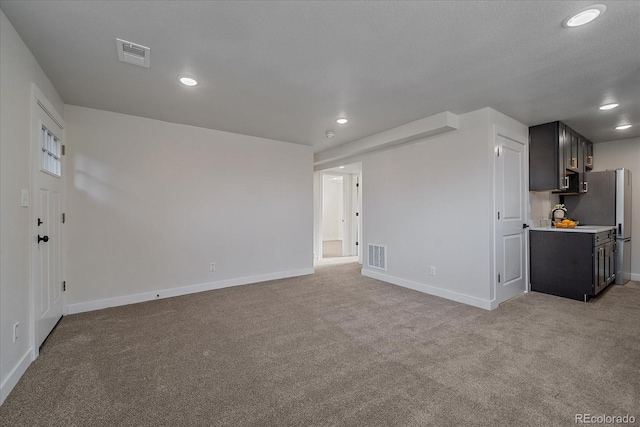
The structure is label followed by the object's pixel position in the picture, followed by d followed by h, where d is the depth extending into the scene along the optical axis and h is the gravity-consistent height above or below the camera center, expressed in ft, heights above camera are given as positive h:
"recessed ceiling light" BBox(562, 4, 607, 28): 5.72 +4.08
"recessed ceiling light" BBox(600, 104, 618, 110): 10.96 +4.10
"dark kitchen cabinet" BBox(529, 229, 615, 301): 11.96 -2.23
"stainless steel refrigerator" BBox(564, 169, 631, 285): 14.74 +0.29
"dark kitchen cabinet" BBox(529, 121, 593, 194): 12.94 +2.66
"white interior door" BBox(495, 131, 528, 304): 11.82 -0.19
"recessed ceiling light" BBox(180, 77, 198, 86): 8.73 +4.12
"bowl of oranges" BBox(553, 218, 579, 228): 13.97 -0.57
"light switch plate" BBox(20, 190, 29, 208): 6.93 +0.35
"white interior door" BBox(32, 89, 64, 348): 7.79 -0.12
